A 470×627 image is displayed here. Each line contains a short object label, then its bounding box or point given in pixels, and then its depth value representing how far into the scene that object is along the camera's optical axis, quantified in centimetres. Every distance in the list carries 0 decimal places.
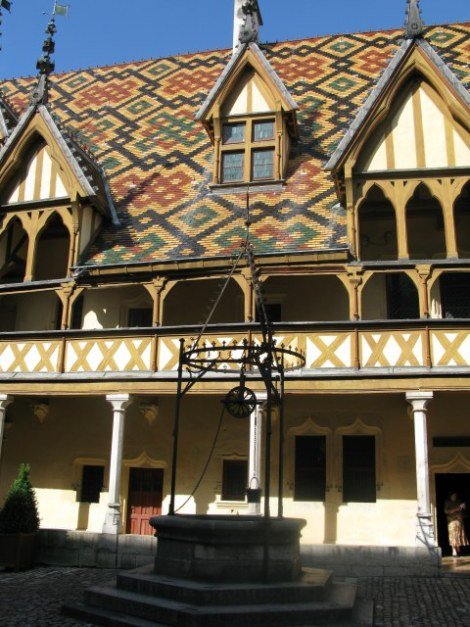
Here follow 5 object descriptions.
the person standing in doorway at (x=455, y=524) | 1450
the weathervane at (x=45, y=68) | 1783
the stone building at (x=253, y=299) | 1441
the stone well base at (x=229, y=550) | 819
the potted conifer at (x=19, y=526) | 1334
